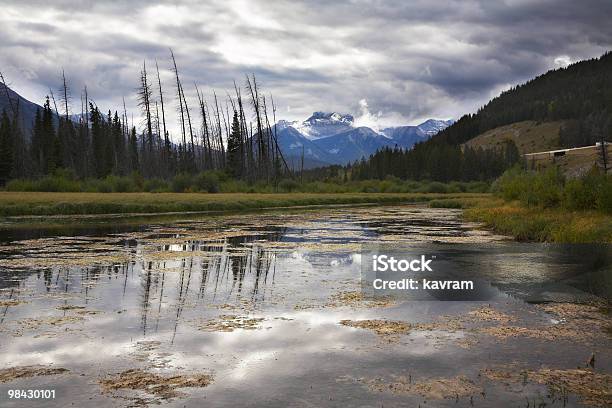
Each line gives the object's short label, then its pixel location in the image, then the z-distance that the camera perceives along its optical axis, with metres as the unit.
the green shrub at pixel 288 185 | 77.01
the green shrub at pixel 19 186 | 58.09
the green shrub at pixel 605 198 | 23.89
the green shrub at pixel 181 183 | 64.69
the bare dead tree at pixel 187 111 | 79.49
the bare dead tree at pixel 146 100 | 75.44
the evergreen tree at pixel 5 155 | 69.25
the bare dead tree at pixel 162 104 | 75.77
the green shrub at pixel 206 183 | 66.12
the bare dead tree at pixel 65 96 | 77.81
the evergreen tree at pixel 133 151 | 105.62
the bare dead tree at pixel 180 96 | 75.49
